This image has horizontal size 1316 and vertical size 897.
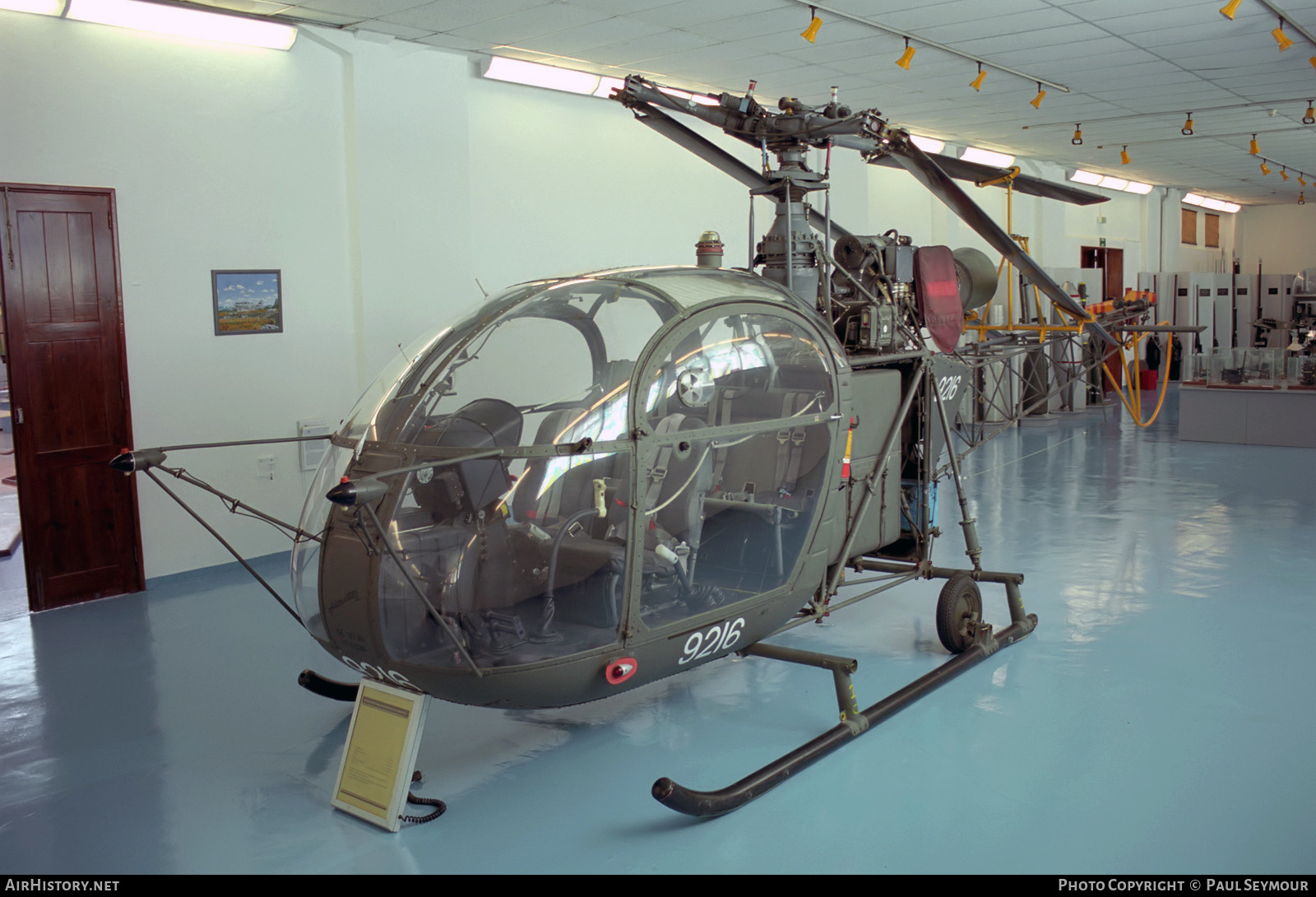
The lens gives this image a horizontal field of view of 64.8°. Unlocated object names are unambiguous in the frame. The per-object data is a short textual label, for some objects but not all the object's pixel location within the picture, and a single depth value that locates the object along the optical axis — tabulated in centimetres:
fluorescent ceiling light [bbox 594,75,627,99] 807
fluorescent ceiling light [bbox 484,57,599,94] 738
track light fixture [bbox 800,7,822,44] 596
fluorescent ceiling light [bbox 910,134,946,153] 1164
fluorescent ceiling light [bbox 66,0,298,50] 543
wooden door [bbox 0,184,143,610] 534
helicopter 288
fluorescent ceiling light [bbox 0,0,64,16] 515
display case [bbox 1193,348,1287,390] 1051
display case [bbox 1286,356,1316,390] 1035
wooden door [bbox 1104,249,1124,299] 1698
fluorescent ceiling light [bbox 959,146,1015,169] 1238
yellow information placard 298
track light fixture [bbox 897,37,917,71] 689
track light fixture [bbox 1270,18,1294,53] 646
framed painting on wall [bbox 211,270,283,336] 609
